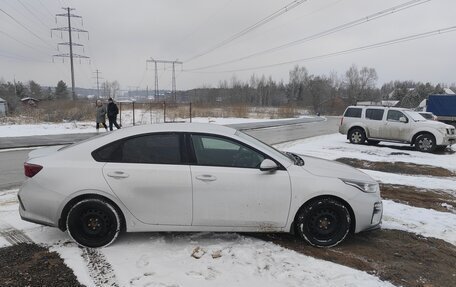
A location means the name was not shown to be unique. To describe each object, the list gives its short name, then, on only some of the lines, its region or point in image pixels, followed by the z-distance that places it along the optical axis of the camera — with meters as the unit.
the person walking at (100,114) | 18.46
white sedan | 4.34
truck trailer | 27.27
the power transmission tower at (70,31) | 48.66
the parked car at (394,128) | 14.88
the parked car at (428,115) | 22.14
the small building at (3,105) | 56.88
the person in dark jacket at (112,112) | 18.41
